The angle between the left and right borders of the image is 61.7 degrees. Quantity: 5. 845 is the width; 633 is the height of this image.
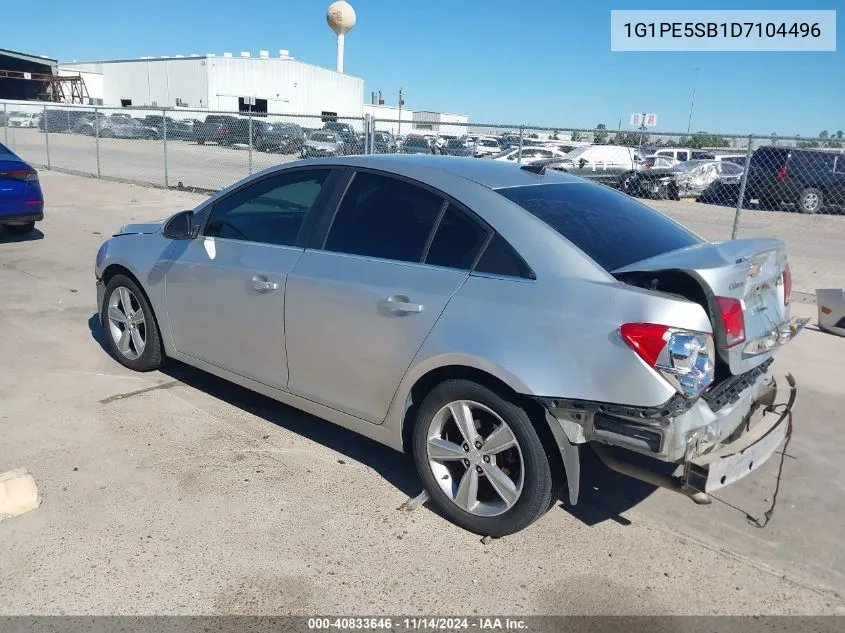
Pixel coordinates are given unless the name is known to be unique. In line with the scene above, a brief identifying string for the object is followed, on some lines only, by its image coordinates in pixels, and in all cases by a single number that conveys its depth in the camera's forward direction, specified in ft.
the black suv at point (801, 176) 55.62
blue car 29.43
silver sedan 9.04
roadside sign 94.22
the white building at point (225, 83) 191.93
